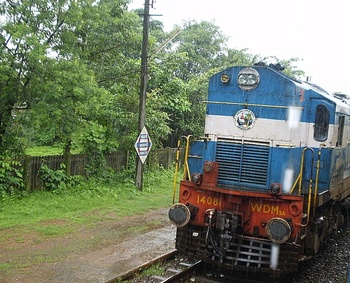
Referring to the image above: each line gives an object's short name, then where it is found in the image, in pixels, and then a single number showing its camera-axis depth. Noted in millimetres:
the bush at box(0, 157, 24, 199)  10695
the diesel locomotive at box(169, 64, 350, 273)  6557
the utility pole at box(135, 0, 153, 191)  13375
